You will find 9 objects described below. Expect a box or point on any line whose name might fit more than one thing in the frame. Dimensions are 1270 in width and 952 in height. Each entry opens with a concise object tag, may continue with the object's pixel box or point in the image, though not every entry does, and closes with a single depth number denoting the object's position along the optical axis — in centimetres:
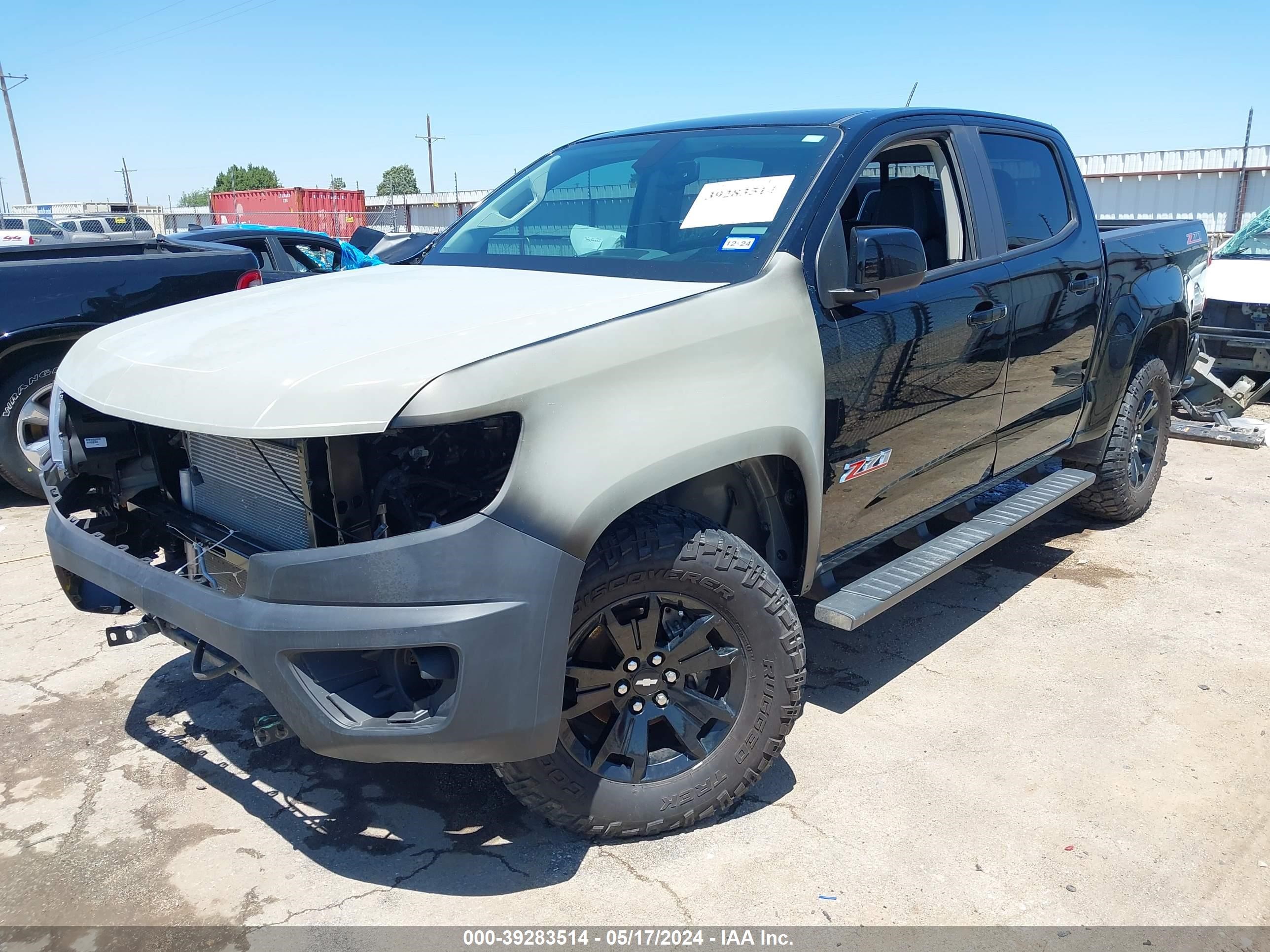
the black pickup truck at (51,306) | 546
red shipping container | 3550
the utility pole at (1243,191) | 2080
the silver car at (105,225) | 2750
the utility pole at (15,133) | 4459
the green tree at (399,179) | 10987
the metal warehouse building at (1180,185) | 2109
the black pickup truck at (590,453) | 220
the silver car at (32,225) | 2605
